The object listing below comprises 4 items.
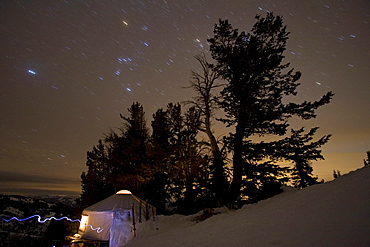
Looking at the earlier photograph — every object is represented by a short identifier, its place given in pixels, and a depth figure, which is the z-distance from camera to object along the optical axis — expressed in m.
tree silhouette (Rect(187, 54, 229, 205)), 13.08
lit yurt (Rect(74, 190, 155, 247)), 11.67
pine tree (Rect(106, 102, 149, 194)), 21.44
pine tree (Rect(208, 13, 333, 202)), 11.81
